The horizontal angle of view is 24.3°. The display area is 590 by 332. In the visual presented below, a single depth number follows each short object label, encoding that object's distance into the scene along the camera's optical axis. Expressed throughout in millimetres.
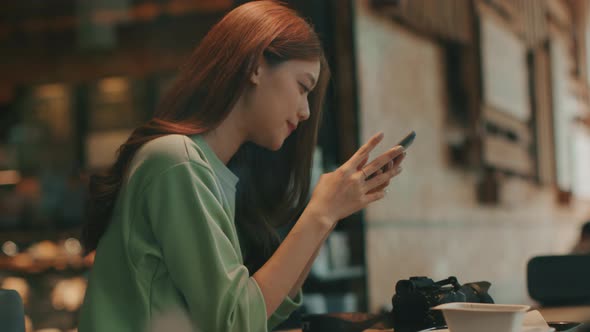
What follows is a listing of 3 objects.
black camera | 2075
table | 2640
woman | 2047
